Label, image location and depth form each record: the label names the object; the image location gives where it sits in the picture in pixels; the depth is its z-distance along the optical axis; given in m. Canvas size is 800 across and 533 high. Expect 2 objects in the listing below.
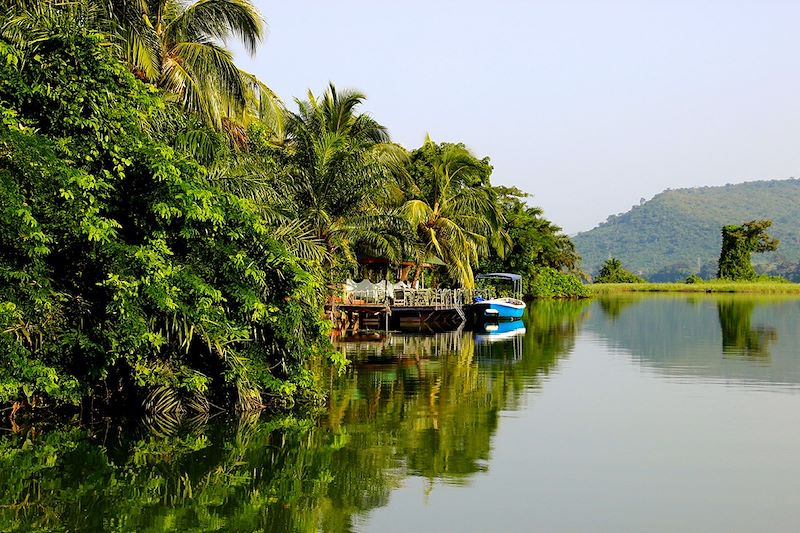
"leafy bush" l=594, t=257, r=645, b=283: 98.69
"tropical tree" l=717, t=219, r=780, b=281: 89.94
